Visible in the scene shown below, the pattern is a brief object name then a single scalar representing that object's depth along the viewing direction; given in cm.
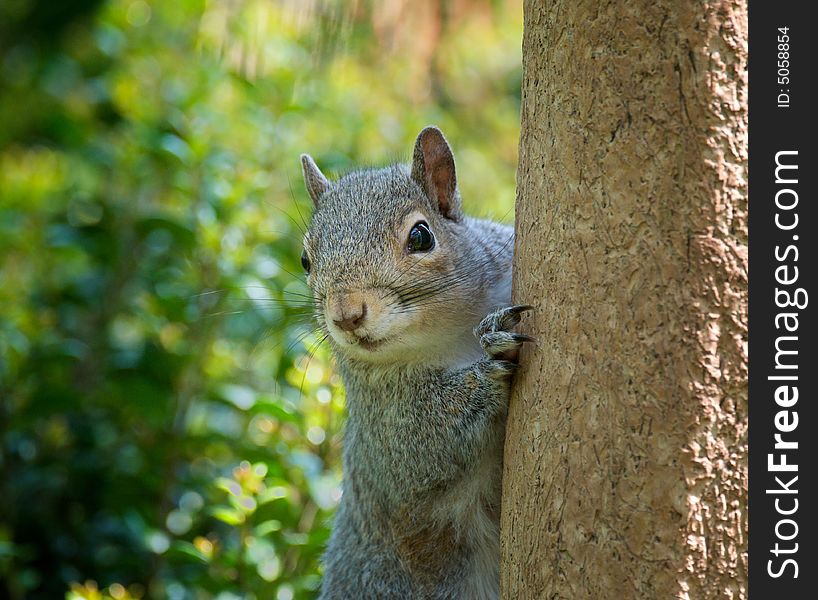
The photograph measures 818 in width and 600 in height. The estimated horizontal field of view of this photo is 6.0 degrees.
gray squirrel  222
